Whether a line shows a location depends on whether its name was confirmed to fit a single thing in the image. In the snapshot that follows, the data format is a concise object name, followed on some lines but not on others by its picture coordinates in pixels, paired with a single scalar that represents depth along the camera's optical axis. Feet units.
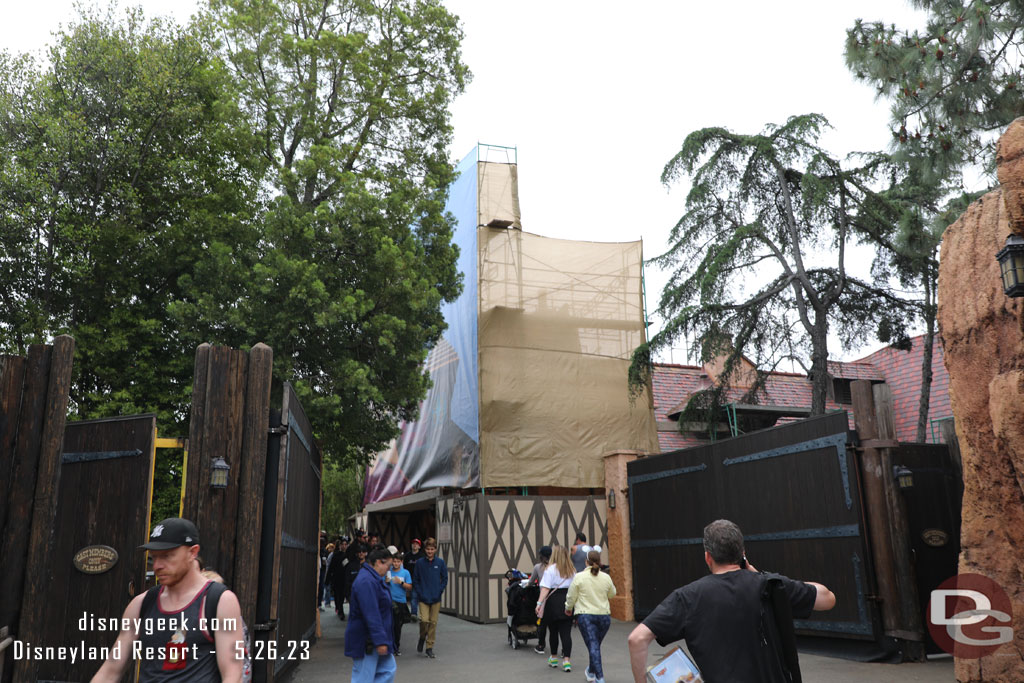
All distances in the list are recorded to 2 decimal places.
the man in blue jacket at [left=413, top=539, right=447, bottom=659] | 40.47
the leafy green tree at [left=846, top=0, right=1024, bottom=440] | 35.58
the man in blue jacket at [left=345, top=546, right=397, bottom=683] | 21.39
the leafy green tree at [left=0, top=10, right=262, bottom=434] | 48.08
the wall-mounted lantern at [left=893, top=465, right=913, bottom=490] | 32.53
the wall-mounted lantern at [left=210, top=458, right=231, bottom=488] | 24.20
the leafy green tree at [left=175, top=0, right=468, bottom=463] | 47.91
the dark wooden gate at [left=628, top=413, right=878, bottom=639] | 33.76
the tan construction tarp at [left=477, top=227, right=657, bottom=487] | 61.72
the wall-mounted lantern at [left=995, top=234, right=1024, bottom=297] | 21.16
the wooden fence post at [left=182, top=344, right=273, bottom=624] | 24.23
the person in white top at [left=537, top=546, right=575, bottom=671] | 34.17
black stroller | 41.34
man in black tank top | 10.54
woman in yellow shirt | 29.60
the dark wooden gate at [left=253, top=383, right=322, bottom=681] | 24.99
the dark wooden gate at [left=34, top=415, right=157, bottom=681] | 25.43
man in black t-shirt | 10.47
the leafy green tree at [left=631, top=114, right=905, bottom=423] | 54.49
